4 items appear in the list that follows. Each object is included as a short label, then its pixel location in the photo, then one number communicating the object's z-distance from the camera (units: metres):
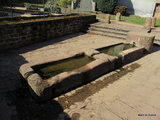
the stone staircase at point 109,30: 9.91
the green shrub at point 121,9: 19.94
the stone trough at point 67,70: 3.46
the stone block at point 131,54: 5.77
